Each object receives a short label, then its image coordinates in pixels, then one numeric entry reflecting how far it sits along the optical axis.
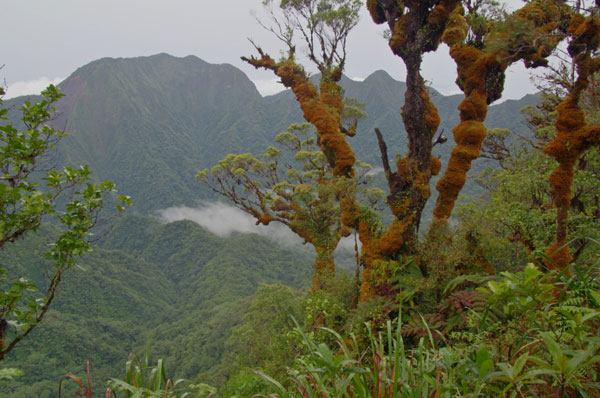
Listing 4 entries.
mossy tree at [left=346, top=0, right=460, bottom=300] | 6.83
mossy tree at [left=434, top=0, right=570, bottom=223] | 6.37
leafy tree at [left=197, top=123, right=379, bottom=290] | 11.34
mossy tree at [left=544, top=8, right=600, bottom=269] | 4.57
